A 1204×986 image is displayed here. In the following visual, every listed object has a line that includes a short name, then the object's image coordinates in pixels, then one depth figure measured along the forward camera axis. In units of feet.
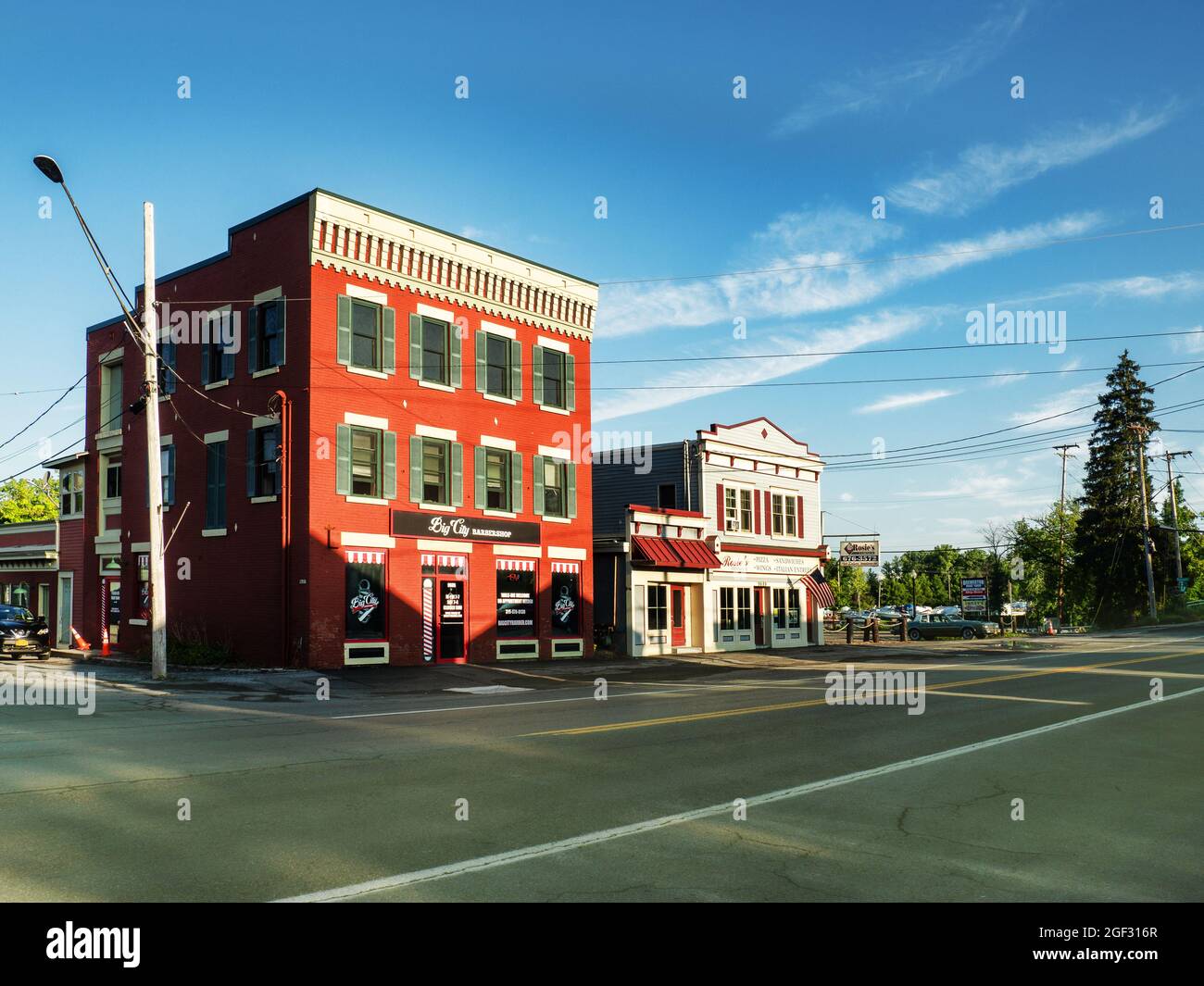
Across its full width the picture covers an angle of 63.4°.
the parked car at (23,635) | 94.27
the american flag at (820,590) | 148.15
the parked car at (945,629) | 187.21
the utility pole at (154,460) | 71.92
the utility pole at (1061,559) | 241.96
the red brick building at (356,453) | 87.04
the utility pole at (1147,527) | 222.69
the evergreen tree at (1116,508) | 243.81
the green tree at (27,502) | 226.58
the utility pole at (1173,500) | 245.26
